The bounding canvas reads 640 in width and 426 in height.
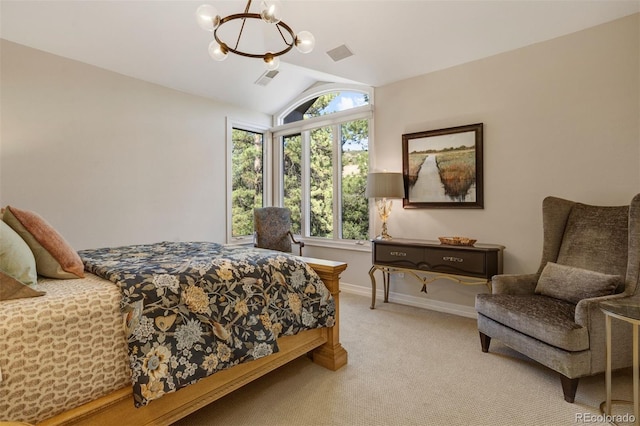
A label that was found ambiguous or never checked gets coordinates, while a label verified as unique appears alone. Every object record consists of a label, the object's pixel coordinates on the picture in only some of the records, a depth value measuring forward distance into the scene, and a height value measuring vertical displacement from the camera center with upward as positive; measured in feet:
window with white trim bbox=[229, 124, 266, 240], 15.69 +1.77
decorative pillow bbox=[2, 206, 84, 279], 5.21 -0.55
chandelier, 6.39 +3.90
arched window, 13.98 +2.43
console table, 9.38 -1.55
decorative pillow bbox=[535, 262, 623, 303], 6.72 -1.61
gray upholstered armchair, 6.16 -1.88
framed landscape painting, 10.79 +1.55
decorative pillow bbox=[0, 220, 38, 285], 4.39 -0.65
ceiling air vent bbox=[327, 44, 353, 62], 11.12 +5.61
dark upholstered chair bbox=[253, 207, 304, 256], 14.61 -0.83
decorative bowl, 10.09 -0.95
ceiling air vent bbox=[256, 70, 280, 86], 13.77 +5.88
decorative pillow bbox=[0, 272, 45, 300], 4.11 -0.99
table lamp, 11.60 +0.95
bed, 3.77 -1.94
